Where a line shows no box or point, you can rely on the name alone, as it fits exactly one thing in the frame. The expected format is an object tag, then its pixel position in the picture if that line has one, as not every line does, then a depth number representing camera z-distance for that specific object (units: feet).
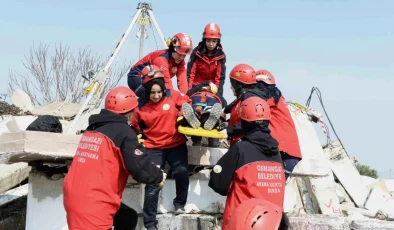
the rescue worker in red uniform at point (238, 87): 21.02
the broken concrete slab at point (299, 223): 21.54
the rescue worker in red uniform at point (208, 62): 25.55
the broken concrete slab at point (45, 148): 21.25
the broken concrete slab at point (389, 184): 35.18
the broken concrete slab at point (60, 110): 38.34
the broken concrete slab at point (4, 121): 36.37
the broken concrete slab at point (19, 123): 32.22
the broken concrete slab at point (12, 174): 29.89
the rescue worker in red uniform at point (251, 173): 16.60
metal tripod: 31.90
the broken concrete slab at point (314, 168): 27.96
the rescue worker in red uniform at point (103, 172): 15.64
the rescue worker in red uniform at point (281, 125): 21.72
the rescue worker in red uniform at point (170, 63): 23.94
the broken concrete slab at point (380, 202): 30.37
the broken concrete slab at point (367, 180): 34.68
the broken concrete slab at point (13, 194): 27.84
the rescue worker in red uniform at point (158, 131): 20.61
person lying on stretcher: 20.73
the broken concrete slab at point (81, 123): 33.49
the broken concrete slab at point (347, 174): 31.65
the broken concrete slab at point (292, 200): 26.61
